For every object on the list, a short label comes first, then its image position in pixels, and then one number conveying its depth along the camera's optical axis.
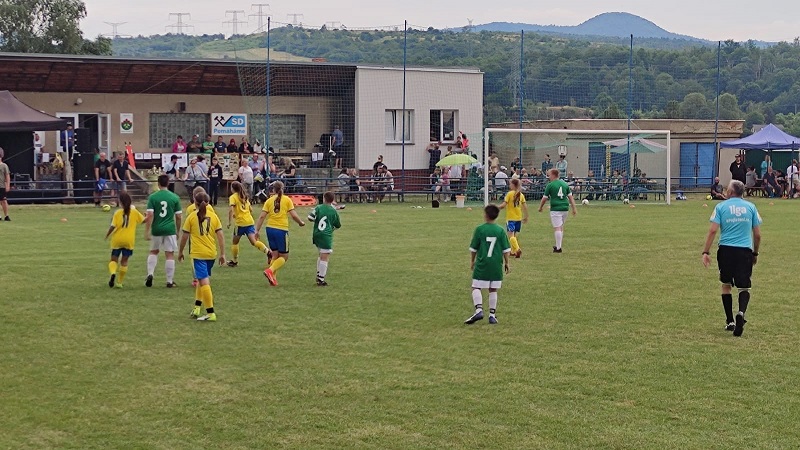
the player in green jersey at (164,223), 16.81
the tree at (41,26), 67.38
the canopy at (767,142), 42.22
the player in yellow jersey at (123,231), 16.66
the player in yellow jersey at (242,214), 19.06
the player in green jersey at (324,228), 16.88
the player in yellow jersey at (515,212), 20.89
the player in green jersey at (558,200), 21.98
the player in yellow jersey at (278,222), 17.48
